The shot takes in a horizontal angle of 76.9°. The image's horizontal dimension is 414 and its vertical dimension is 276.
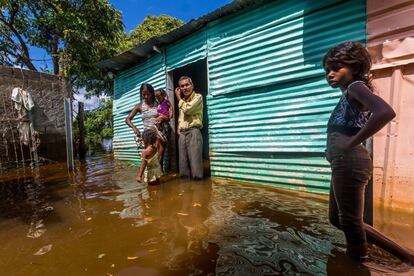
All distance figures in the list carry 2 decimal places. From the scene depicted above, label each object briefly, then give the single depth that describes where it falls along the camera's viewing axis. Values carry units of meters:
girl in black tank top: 1.72
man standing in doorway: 5.07
